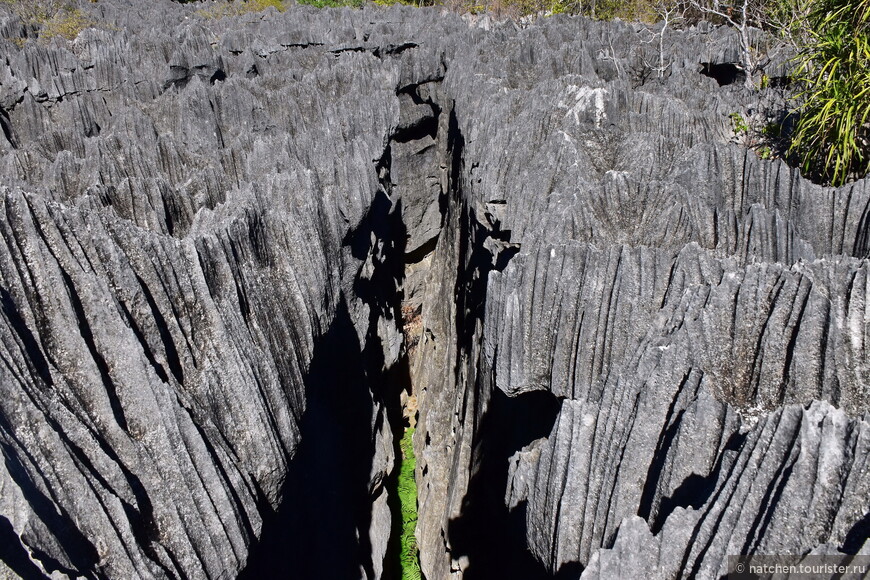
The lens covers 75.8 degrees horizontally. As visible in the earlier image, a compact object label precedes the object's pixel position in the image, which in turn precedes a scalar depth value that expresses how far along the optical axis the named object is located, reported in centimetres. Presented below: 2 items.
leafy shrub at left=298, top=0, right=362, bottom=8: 2051
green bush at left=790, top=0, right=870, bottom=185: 410
